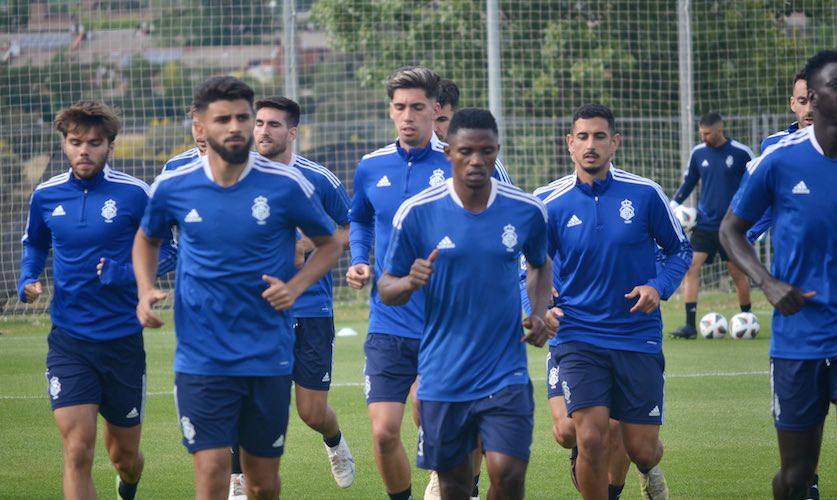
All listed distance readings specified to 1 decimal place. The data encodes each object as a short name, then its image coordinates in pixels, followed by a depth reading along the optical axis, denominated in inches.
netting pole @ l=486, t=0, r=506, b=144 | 1512.1
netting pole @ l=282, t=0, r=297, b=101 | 1515.7
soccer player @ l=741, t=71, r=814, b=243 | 729.6
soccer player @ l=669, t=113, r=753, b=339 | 1267.2
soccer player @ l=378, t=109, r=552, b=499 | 483.8
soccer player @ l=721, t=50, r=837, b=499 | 488.4
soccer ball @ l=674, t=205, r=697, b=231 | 1342.3
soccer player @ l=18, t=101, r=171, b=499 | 566.9
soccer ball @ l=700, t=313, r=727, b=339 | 1266.0
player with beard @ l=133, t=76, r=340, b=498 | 486.3
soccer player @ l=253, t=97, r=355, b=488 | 683.4
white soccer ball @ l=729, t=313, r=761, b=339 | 1250.6
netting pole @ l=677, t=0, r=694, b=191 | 1611.7
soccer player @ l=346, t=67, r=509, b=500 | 595.8
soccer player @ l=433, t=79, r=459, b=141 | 717.3
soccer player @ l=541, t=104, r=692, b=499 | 583.8
